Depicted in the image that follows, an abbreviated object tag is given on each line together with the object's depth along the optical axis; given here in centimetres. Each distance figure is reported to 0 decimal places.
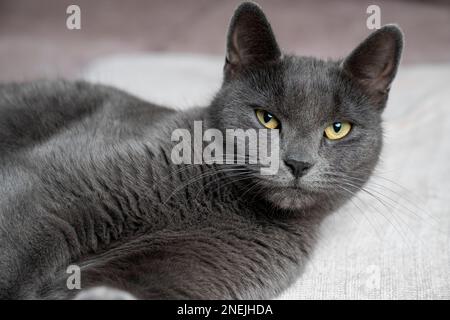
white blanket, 67
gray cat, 64
